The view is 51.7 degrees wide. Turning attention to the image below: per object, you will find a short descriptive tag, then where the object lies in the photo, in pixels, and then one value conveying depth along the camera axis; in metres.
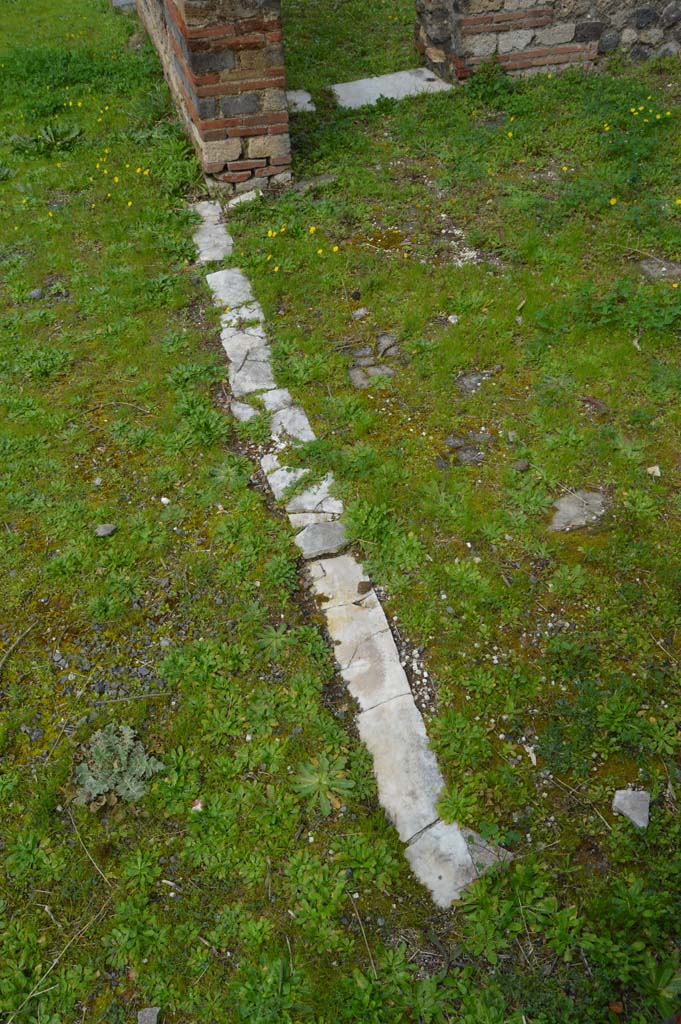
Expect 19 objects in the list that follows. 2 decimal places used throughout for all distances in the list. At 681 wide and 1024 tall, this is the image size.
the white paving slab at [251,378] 4.57
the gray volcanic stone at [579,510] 3.69
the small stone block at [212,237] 5.74
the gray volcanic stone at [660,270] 5.02
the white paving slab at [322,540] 3.65
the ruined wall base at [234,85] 5.35
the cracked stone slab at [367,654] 3.11
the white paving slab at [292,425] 4.26
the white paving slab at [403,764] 2.75
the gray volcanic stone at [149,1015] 2.32
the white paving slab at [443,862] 2.56
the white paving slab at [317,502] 3.86
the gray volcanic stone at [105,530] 3.81
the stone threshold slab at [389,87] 7.62
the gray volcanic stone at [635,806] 2.65
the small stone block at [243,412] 4.40
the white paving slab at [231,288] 5.27
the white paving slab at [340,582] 3.47
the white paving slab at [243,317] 5.06
